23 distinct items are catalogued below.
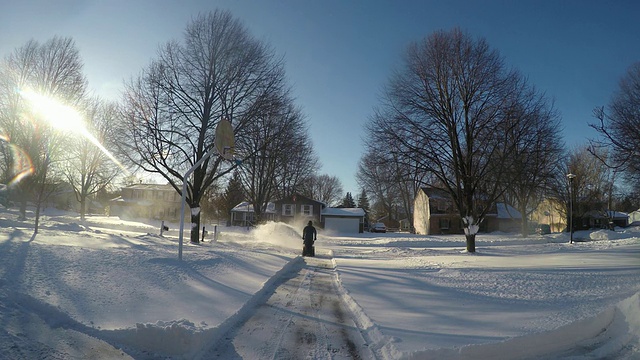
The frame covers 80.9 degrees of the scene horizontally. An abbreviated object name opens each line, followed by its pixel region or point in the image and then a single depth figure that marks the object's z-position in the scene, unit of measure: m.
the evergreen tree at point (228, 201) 60.00
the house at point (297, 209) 50.31
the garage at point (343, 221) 49.91
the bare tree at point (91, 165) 27.43
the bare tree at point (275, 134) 18.42
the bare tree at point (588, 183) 39.62
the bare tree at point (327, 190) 85.19
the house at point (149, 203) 70.81
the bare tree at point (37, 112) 19.88
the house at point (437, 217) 47.88
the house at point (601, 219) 49.03
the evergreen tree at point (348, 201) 99.00
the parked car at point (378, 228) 55.94
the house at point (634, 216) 66.22
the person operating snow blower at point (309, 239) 17.67
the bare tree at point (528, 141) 16.91
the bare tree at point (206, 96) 17.72
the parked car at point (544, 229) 41.25
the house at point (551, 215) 48.69
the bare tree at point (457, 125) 17.16
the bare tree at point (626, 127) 9.91
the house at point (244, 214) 55.01
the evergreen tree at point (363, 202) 95.65
